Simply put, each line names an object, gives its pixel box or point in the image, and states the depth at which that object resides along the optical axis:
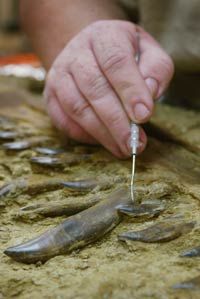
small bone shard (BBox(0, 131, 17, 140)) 0.54
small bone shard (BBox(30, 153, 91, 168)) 0.50
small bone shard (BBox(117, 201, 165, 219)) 0.42
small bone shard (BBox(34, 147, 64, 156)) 0.51
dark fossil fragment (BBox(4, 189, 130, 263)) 0.39
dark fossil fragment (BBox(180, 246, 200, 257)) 0.39
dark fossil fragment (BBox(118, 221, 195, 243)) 0.40
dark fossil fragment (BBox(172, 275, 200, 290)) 0.37
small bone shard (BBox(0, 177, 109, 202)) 0.46
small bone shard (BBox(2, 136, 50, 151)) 0.52
